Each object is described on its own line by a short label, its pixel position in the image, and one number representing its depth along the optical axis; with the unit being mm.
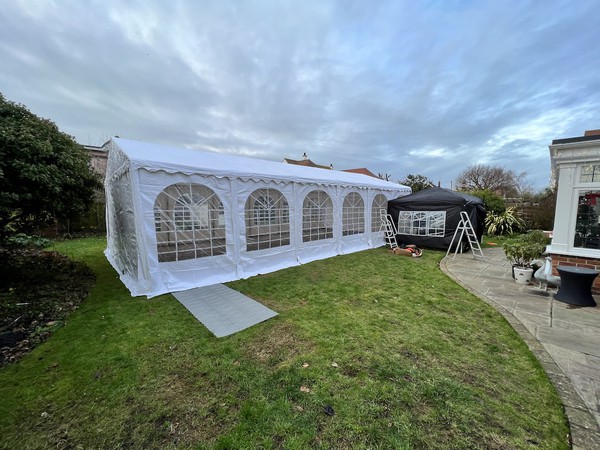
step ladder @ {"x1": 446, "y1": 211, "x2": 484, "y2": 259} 7516
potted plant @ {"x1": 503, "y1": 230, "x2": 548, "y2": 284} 4914
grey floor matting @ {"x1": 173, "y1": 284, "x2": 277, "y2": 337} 3303
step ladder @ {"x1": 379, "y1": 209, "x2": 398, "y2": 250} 9383
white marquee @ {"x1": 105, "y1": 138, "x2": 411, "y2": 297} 4410
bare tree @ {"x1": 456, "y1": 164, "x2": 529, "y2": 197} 25806
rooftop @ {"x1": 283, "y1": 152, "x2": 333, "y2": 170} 26194
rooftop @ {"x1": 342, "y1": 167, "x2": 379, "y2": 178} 33688
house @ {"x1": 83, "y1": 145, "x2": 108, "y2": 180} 12953
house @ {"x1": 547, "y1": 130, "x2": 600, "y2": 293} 4113
